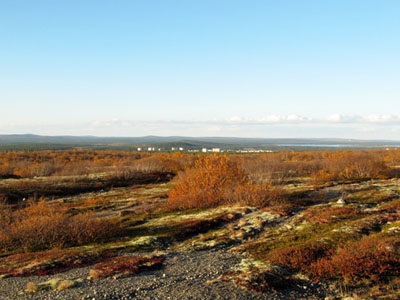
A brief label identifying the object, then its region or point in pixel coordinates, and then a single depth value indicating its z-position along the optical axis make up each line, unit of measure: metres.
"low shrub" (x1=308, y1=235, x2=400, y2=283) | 13.89
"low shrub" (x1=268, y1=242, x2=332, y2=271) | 15.45
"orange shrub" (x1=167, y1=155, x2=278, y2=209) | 32.94
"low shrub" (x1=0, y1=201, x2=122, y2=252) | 22.94
